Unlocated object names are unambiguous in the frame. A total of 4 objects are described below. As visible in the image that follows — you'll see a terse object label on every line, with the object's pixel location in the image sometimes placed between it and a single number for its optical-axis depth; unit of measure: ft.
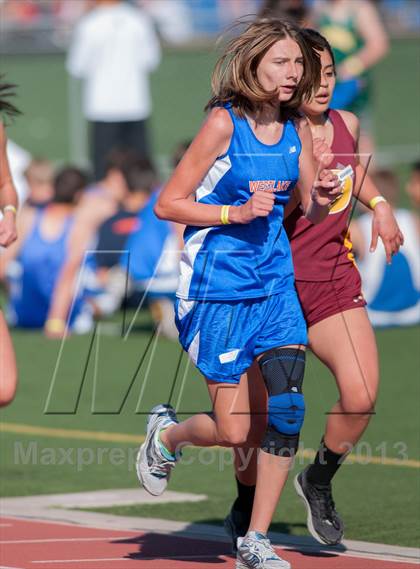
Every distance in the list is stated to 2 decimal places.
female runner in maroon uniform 43.21
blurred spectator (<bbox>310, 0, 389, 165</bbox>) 89.10
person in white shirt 114.01
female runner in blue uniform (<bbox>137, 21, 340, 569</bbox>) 39.47
